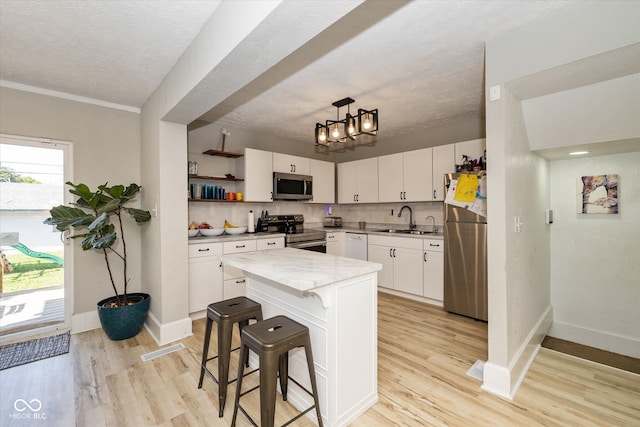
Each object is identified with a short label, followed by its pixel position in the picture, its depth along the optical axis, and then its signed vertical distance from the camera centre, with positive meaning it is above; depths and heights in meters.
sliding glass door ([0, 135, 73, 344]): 2.74 -0.29
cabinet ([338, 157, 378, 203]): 4.72 +0.55
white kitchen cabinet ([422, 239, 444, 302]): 3.59 -0.75
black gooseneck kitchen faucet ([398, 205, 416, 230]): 4.51 -0.17
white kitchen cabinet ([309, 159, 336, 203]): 4.91 +0.59
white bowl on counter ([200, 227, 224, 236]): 3.59 -0.24
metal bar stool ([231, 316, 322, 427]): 1.40 -0.71
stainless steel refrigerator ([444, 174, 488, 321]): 3.13 -0.59
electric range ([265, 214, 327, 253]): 4.09 -0.32
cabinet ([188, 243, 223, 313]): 3.23 -0.74
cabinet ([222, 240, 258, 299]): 3.49 -0.79
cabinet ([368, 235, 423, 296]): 3.82 -0.71
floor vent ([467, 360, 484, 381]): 2.14 -1.26
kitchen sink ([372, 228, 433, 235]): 4.22 -0.31
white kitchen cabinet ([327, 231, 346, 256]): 4.60 -0.50
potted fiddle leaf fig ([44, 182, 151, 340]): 2.64 -0.16
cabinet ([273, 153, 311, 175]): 4.37 +0.80
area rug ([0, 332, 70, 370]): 2.42 -1.26
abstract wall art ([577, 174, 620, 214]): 2.64 +0.16
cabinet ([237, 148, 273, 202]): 4.00 +0.56
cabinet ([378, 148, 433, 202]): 4.07 +0.54
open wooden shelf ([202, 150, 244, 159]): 3.82 +0.84
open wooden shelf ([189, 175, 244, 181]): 3.64 +0.48
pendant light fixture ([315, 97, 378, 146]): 2.71 +0.88
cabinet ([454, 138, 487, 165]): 3.55 +0.81
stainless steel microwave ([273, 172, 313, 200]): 4.31 +0.42
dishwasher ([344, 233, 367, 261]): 4.46 -0.55
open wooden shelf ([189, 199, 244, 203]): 3.57 +0.17
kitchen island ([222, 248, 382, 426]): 1.60 -0.67
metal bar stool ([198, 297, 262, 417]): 1.78 -0.74
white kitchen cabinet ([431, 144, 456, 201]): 3.82 +0.64
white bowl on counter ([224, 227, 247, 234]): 3.86 -0.24
